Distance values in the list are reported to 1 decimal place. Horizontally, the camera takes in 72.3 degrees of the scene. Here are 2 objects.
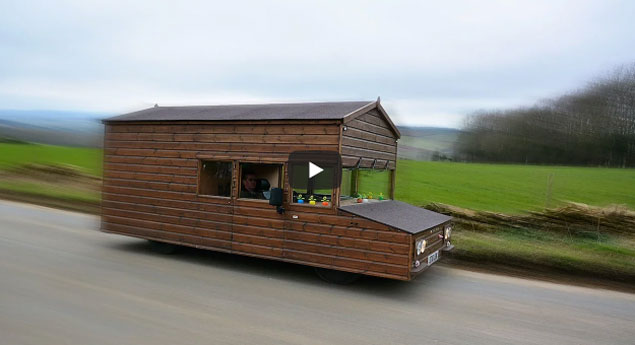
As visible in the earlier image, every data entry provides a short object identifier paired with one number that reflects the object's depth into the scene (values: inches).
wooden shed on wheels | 284.2
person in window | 335.0
